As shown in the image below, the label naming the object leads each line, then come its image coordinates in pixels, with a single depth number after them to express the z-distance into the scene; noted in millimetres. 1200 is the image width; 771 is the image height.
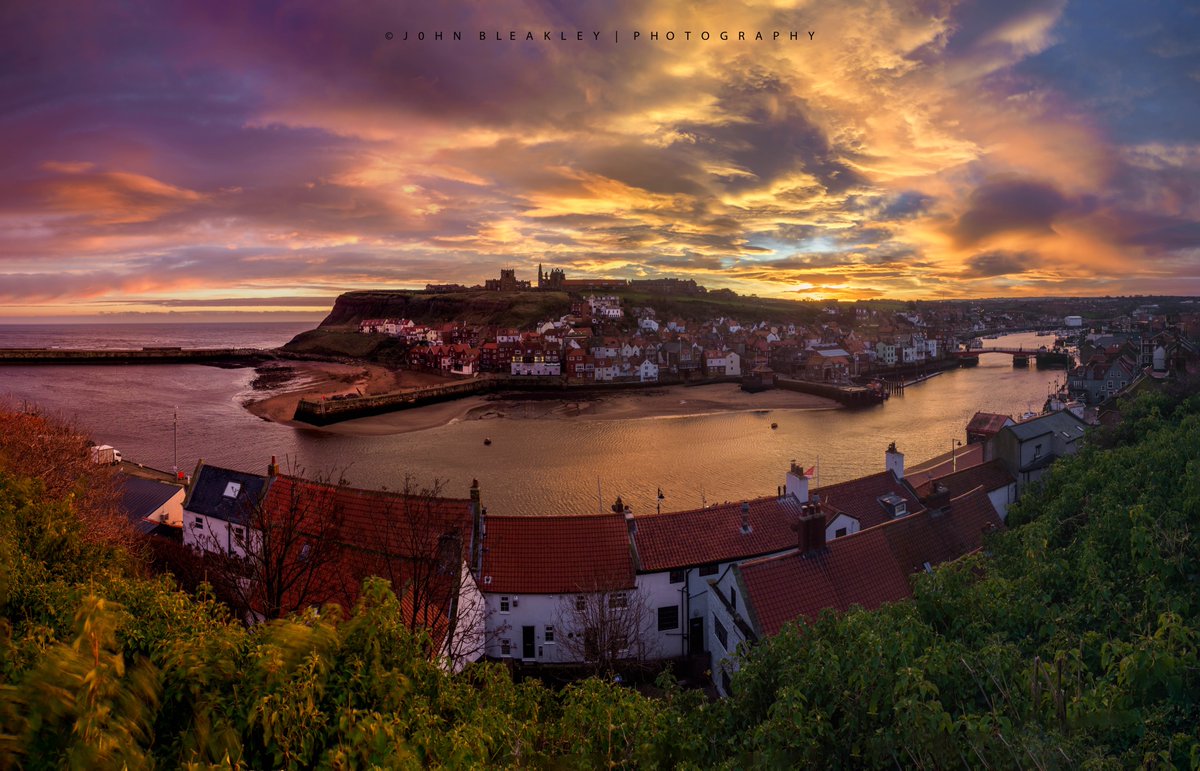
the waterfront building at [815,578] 13547
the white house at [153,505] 21844
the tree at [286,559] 13219
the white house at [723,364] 88438
